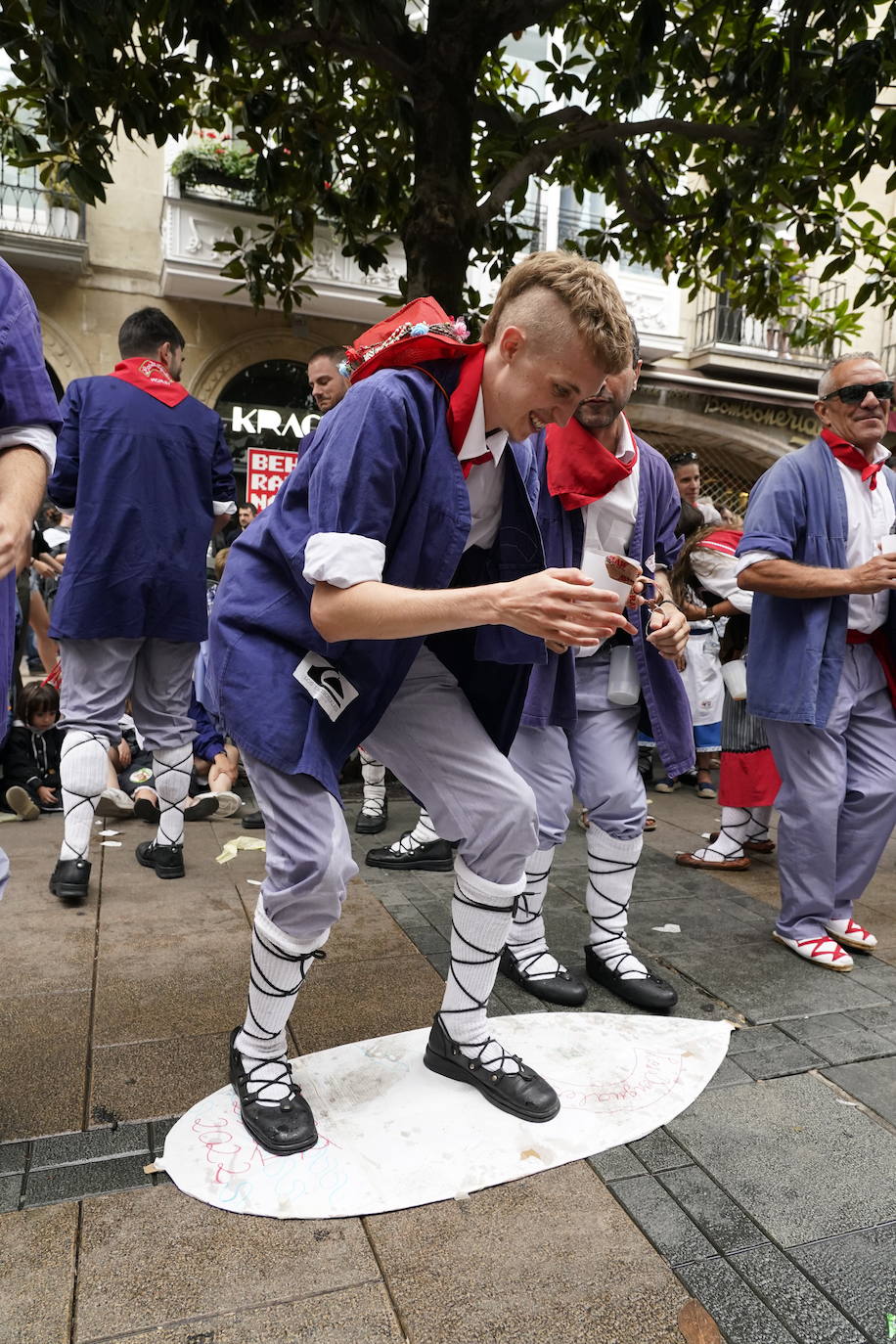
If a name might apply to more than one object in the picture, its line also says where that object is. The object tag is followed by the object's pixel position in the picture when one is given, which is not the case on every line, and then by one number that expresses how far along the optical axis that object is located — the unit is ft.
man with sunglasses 11.91
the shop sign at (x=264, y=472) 27.50
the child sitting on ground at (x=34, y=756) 18.04
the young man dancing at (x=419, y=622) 6.38
